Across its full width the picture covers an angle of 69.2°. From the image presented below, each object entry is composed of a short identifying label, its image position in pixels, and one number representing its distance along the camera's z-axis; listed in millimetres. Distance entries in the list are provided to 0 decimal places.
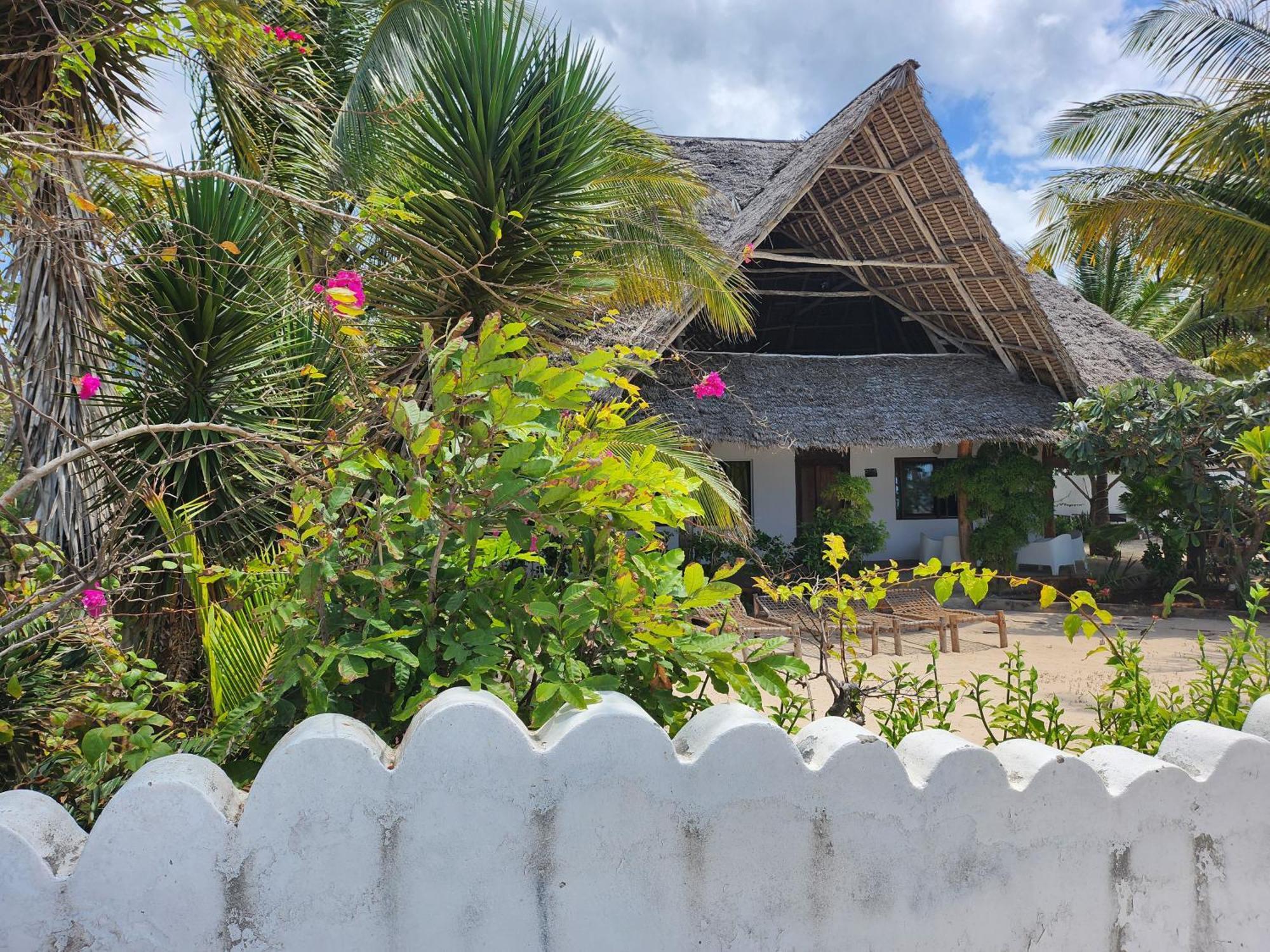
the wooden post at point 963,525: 12453
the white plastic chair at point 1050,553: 12602
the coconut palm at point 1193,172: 8578
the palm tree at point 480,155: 4477
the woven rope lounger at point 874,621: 8055
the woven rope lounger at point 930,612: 8414
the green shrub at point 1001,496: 12203
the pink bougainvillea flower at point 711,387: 3586
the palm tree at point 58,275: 3580
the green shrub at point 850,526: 12016
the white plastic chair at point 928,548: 13539
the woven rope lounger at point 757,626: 7625
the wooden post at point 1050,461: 12953
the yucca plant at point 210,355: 3703
